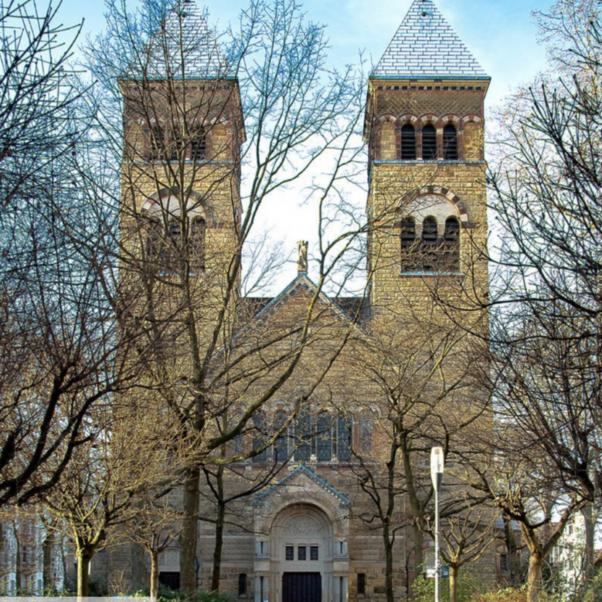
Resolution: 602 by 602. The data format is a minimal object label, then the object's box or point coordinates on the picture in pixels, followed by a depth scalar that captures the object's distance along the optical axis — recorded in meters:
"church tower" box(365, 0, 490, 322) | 41.56
